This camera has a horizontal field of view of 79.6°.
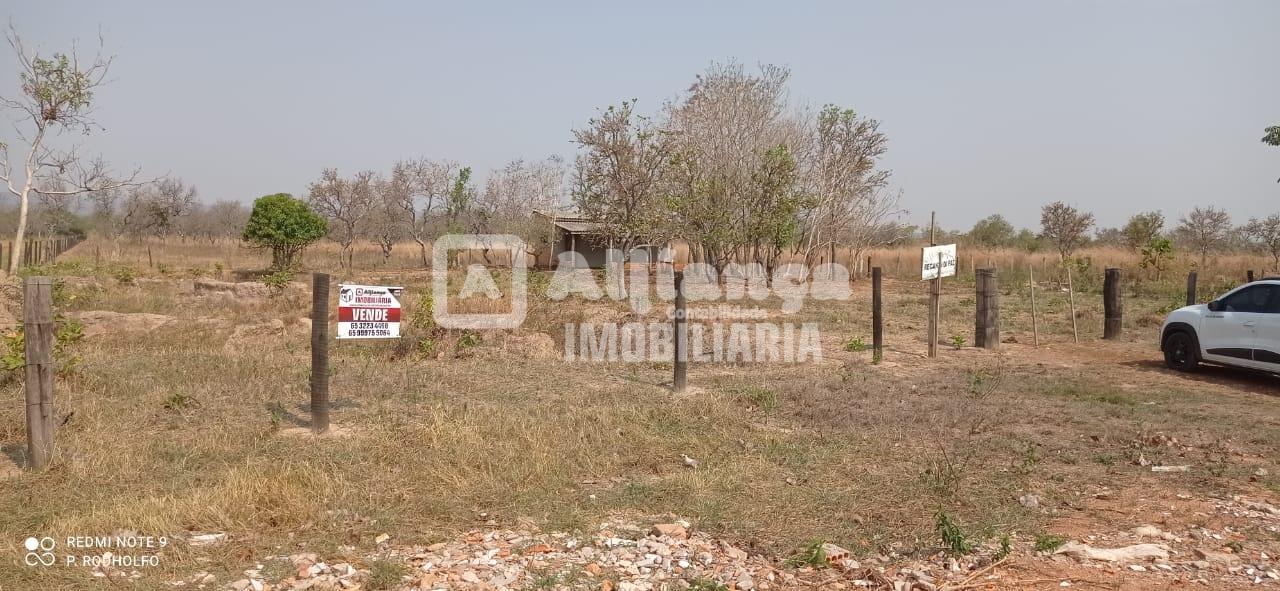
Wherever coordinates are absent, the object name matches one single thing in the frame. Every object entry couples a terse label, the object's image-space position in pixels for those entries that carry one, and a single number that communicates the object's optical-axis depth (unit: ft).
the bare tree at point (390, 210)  118.42
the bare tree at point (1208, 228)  130.21
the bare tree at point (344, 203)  110.83
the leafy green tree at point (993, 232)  158.12
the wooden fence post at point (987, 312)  40.70
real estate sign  21.86
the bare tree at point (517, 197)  126.72
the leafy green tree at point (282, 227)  86.69
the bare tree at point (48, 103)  57.67
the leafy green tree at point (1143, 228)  113.80
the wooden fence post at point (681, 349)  28.55
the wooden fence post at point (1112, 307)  43.93
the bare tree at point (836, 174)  90.17
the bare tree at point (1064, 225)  114.01
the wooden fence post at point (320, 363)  21.47
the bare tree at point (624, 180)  69.00
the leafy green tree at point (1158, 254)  88.58
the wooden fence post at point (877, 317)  37.32
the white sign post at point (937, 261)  38.11
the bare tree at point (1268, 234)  100.07
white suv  30.40
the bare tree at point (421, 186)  125.12
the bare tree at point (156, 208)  128.88
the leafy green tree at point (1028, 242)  142.31
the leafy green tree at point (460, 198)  128.36
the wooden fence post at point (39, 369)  17.74
